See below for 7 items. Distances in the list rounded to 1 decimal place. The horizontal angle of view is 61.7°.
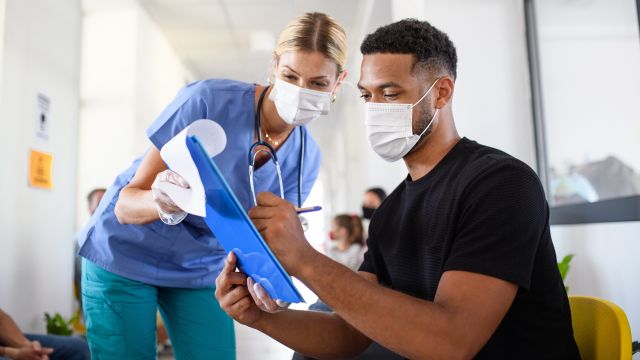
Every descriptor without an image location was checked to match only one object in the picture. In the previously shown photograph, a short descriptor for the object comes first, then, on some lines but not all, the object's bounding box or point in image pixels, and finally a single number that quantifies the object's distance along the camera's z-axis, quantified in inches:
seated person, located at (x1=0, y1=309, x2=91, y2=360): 75.9
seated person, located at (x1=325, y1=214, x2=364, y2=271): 160.9
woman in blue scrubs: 47.5
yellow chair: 29.3
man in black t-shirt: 25.9
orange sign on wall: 96.0
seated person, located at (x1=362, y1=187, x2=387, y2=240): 150.7
